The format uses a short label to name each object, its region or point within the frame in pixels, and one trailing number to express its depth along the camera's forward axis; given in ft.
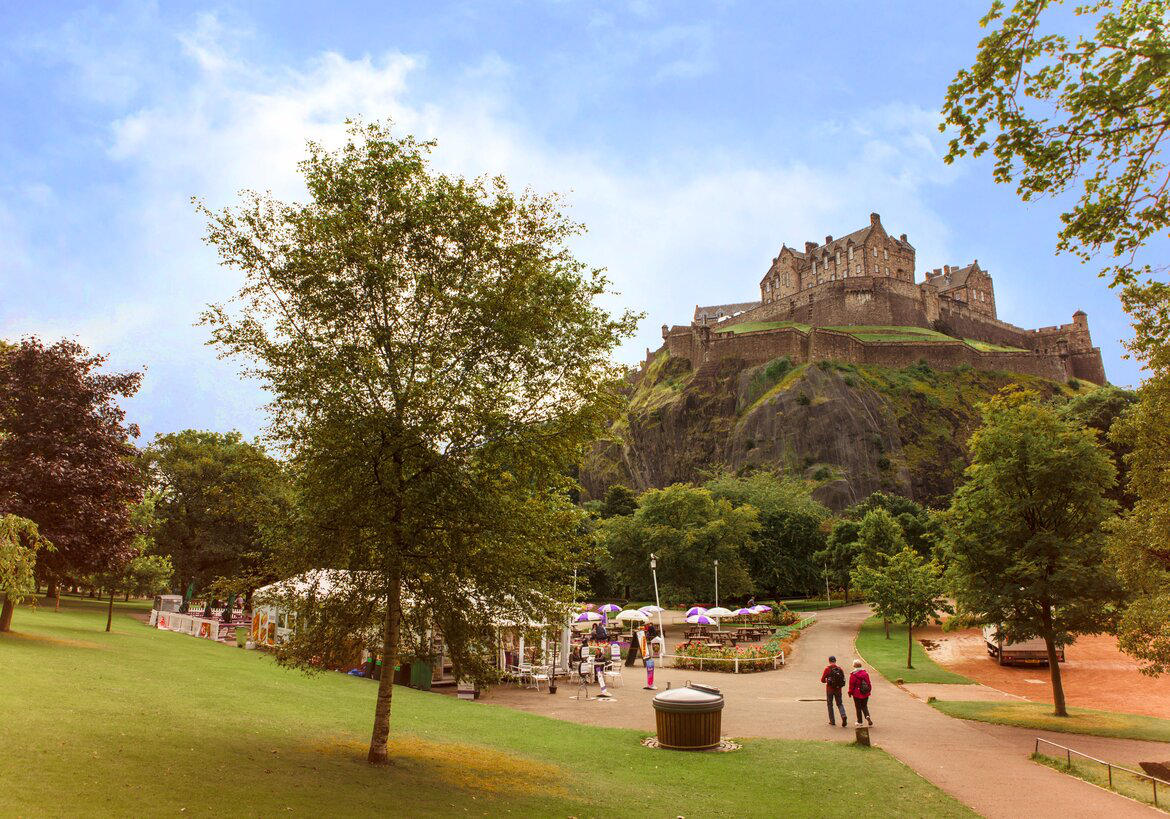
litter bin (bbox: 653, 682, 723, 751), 49.57
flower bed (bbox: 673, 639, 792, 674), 99.45
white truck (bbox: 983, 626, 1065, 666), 107.04
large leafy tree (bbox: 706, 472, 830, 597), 217.77
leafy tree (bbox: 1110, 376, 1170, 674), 52.47
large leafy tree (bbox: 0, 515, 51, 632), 51.83
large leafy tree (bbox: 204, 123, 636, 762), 37.19
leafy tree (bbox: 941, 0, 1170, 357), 27.45
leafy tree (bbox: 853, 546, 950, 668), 116.47
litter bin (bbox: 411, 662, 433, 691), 75.78
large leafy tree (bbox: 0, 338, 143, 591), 69.00
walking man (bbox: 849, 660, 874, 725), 55.83
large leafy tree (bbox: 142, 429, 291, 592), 146.51
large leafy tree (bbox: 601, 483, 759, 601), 181.47
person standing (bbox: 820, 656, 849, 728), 58.34
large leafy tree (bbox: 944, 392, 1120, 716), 67.67
